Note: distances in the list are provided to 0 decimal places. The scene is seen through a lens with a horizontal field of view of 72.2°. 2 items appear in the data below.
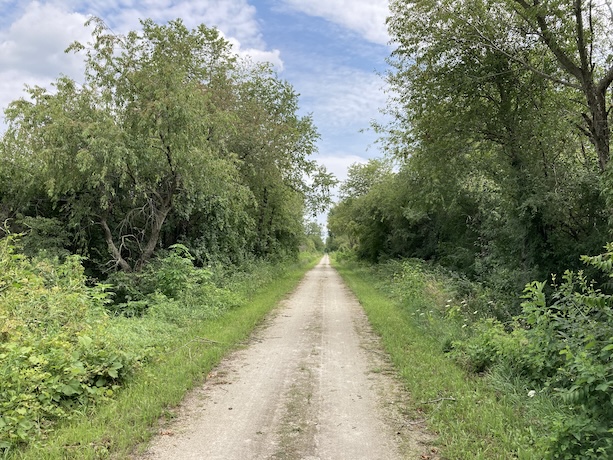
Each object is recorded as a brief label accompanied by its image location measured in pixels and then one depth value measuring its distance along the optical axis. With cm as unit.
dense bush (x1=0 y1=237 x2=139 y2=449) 408
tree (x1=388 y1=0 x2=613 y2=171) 930
